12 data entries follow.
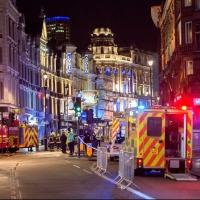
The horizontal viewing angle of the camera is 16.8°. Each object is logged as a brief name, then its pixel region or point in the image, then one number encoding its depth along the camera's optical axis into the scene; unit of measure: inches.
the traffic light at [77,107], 1852.1
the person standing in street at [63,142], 2018.5
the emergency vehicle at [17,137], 2117.2
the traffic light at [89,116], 1799.5
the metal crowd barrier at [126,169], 809.5
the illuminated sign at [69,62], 4419.3
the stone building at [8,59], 2874.0
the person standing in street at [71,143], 1804.4
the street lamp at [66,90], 4360.2
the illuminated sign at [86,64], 5073.8
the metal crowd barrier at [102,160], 1065.2
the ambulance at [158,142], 981.8
